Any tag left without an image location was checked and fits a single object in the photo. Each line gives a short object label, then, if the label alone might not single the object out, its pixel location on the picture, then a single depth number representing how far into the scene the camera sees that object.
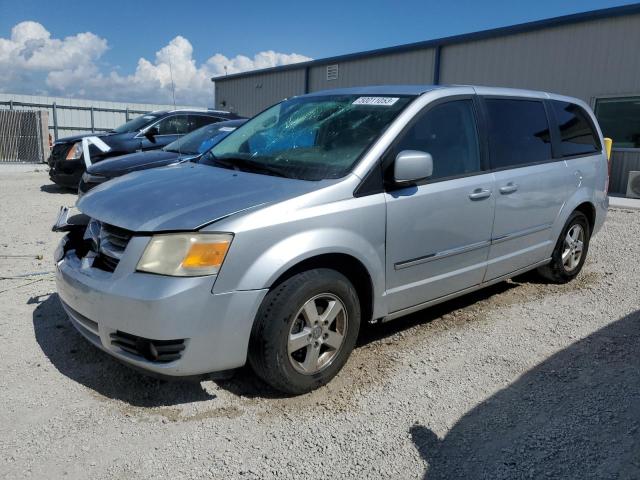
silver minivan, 2.66
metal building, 12.02
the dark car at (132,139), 9.12
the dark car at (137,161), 6.79
